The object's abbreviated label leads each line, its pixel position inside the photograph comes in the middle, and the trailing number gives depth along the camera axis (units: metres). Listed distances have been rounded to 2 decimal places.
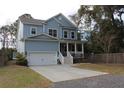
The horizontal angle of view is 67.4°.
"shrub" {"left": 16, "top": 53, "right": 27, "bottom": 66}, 11.41
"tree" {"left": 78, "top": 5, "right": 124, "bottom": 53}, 13.01
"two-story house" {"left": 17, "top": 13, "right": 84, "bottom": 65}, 12.38
